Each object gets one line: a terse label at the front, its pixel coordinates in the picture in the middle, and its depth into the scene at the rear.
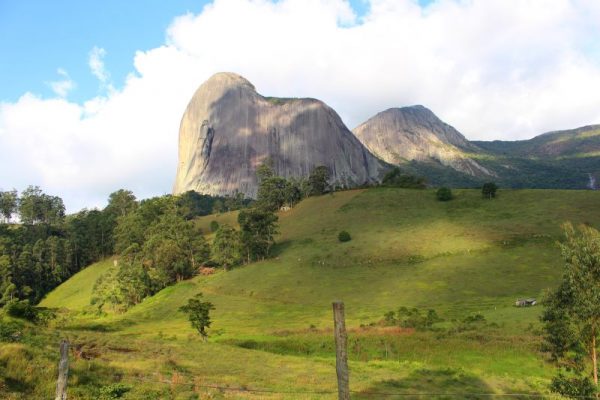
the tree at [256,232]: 92.50
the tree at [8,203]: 165.88
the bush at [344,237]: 91.00
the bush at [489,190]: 106.38
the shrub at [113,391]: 18.14
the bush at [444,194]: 109.56
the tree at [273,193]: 138.00
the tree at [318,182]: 142.25
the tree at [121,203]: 157.54
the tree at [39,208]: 163.12
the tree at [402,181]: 130.38
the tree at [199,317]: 47.81
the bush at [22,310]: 48.28
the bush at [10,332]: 26.12
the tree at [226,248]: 93.34
